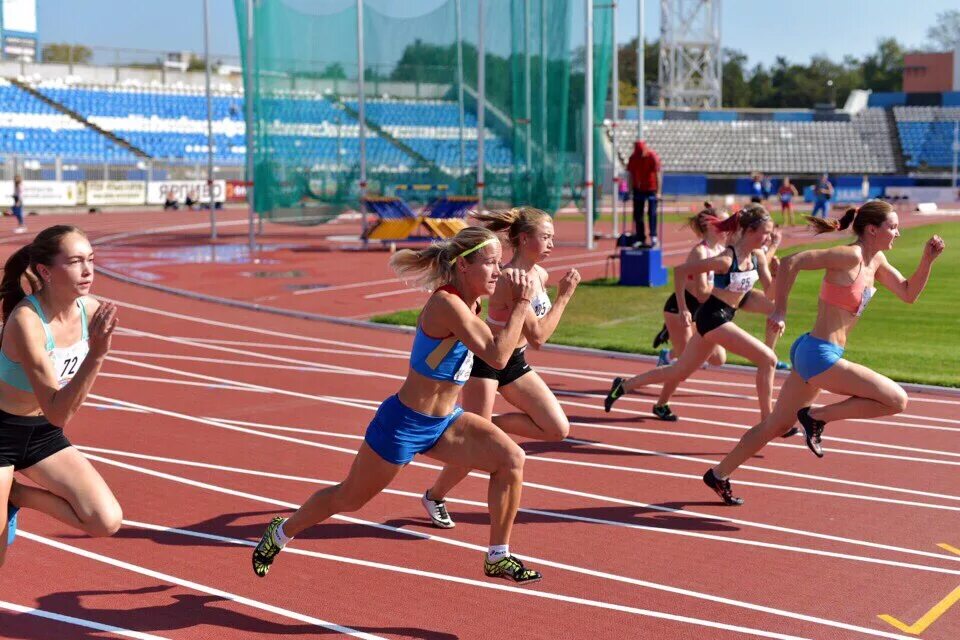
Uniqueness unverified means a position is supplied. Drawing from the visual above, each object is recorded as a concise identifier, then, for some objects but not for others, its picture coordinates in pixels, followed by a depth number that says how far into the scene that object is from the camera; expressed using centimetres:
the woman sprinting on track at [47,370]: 527
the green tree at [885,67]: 11238
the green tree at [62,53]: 9504
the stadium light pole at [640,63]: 3103
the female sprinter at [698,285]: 928
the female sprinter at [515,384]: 725
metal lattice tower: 7600
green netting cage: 2902
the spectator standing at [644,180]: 2253
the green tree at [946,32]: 12244
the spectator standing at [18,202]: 3644
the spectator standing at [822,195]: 3928
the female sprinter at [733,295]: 893
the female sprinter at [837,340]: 740
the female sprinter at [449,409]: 566
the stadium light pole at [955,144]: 6391
